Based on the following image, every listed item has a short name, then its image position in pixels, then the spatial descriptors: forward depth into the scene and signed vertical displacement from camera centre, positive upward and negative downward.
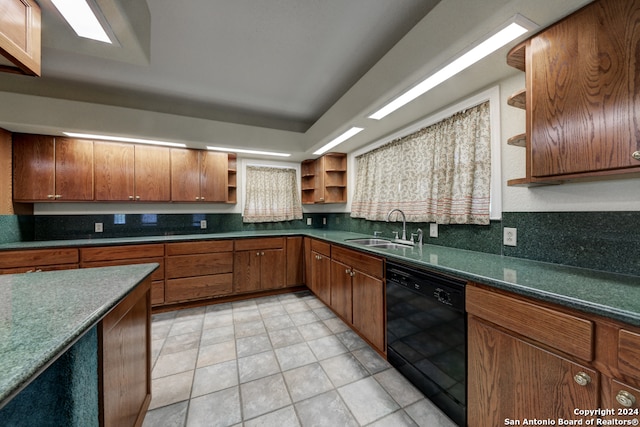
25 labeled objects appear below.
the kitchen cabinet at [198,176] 3.24 +0.55
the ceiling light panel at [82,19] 1.17 +1.06
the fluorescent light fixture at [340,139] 2.68 +0.96
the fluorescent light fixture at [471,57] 1.19 +0.95
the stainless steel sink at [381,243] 2.48 -0.35
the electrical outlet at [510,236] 1.65 -0.17
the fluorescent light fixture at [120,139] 2.72 +0.94
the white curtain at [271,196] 3.90 +0.32
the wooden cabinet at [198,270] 2.92 -0.74
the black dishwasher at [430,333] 1.32 -0.79
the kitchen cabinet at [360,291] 1.97 -0.76
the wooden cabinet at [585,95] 0.99 +0.56
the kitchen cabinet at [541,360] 0.80 -0.60
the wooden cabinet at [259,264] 3.26 -0.73
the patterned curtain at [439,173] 1.86 +0.40
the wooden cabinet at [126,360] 0.95 -0.72
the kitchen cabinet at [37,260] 2.32 -0.47
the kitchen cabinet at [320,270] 2.84 -0.75
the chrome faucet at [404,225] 2.52 -0.13
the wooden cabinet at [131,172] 2.90 +0.54
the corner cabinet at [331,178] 3.75 +0.58
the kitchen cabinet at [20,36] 1.03 +0.85
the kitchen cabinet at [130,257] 2.57 -0.50
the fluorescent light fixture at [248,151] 3.38 +0.95
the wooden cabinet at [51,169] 2.62 +0.54
